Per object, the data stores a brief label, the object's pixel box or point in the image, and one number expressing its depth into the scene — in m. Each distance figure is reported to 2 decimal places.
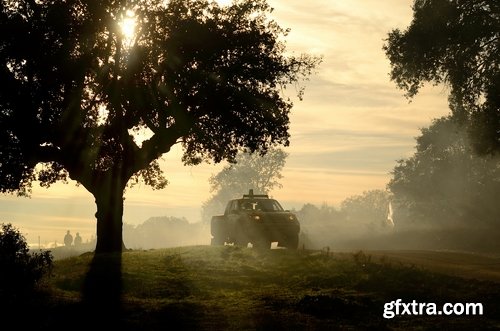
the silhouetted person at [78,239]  147.50
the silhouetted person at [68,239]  145.70
